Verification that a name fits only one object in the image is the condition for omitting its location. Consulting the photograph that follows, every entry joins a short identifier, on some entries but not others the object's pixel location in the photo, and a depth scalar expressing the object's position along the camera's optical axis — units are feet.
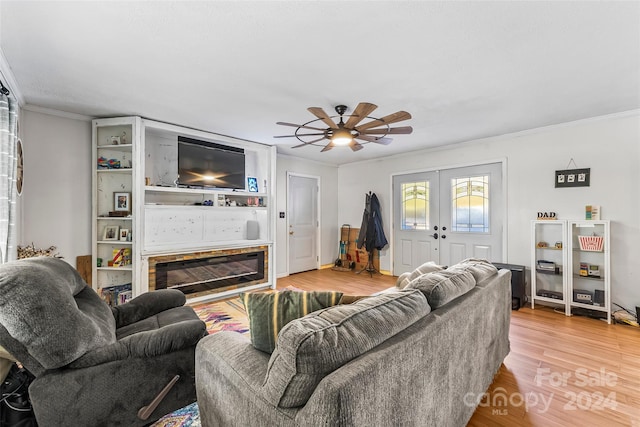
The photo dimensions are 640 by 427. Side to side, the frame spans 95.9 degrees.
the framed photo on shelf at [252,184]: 15.53
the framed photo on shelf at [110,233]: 11.69
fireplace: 11.86
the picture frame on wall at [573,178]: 11.49
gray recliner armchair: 4.16
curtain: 7.27
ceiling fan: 7.79
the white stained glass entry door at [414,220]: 16.34
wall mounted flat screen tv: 12.98
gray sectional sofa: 2.81
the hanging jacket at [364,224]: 18.66
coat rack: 18.25
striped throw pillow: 3.92
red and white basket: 10.86
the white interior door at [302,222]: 18.66
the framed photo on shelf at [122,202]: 11.73
